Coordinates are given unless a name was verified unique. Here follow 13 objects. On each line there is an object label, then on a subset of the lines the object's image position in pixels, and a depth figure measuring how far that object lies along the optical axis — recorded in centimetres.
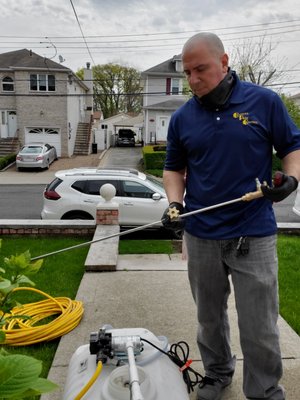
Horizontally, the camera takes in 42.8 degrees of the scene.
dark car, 3347
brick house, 2338
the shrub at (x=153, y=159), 1967
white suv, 744
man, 181
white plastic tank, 154
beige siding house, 2844
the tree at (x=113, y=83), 4731
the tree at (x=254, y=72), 2661
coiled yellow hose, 302
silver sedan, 1936
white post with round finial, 460
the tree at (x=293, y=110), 2383
